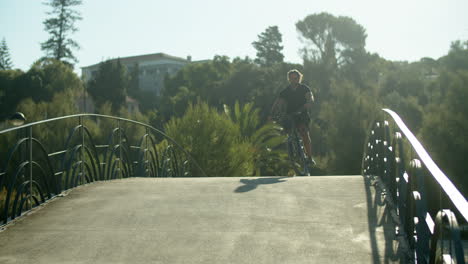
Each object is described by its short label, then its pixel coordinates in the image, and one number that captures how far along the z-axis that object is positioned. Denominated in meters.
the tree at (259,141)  21.30
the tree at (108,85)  59.41
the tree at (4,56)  76.82
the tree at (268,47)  71.69
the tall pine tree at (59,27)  59.81
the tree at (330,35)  56.81
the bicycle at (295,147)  10.01
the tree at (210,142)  16.89
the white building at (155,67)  126.31
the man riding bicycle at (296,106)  9.77
